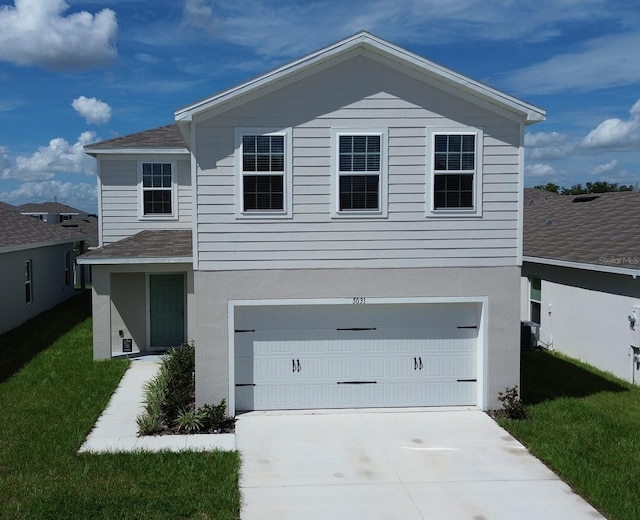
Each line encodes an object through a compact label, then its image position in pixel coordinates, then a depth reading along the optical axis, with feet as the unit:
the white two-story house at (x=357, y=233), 37.11
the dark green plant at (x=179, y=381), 36.24
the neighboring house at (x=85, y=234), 102.82
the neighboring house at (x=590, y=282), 46.98
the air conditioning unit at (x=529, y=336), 57.88
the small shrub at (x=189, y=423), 34.68
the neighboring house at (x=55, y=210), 168.35
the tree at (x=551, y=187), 261.65
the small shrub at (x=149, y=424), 34.22
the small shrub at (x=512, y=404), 37.22
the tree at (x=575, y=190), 237.10
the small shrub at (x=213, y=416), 35.27
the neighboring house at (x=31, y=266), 64.95
